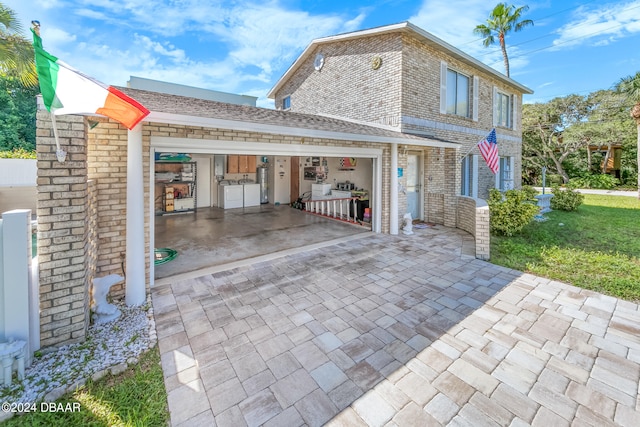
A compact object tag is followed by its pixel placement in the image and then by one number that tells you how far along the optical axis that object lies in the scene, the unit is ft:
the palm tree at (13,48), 25.04
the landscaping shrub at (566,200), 38.55
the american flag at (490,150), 25.76
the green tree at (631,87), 54.24
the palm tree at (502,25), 64.95
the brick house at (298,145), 9.27
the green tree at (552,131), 73.92
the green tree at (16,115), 62.34
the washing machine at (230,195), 39.22
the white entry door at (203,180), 39.51
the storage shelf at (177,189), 35.68
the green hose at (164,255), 17.89
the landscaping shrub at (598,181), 72.02
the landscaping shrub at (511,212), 23.00
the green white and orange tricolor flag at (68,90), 8.14
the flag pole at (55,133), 8.37
